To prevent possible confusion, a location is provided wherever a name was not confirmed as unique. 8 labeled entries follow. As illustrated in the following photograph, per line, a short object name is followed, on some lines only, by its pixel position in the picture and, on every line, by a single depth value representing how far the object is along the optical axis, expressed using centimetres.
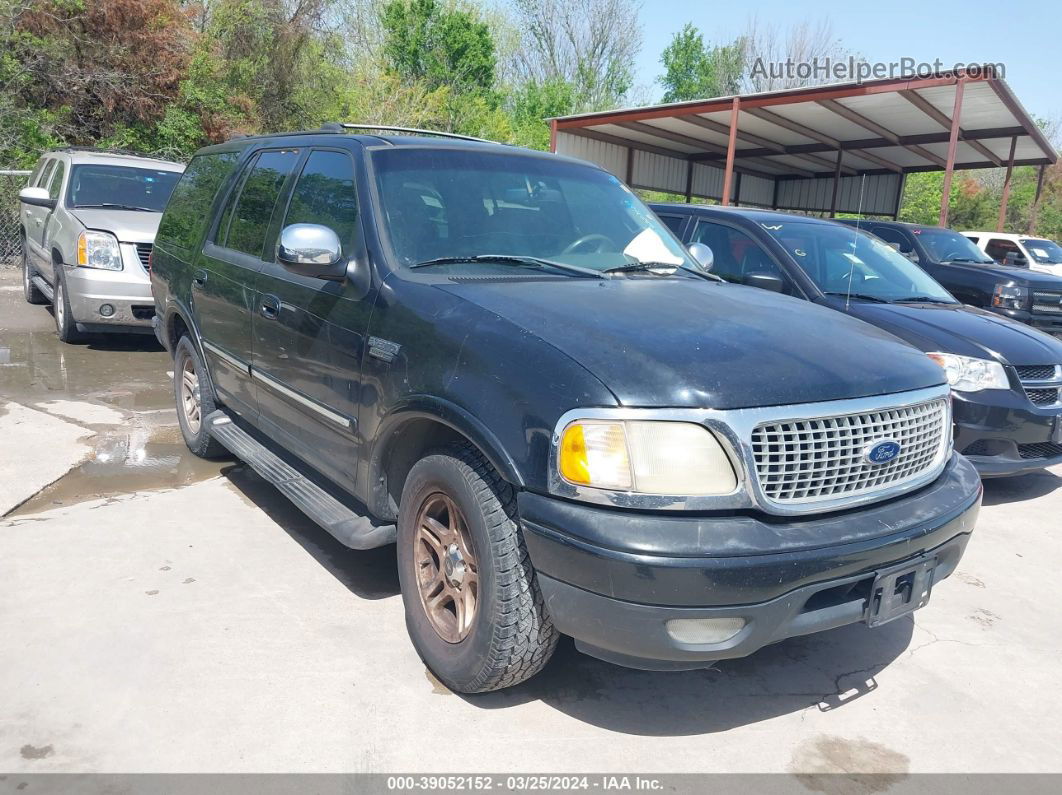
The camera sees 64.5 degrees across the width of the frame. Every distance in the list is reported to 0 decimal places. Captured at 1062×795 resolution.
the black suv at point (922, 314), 513
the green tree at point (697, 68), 4981
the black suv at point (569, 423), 244
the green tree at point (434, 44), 3244
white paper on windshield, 393
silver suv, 804
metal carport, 1416
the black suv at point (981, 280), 955
